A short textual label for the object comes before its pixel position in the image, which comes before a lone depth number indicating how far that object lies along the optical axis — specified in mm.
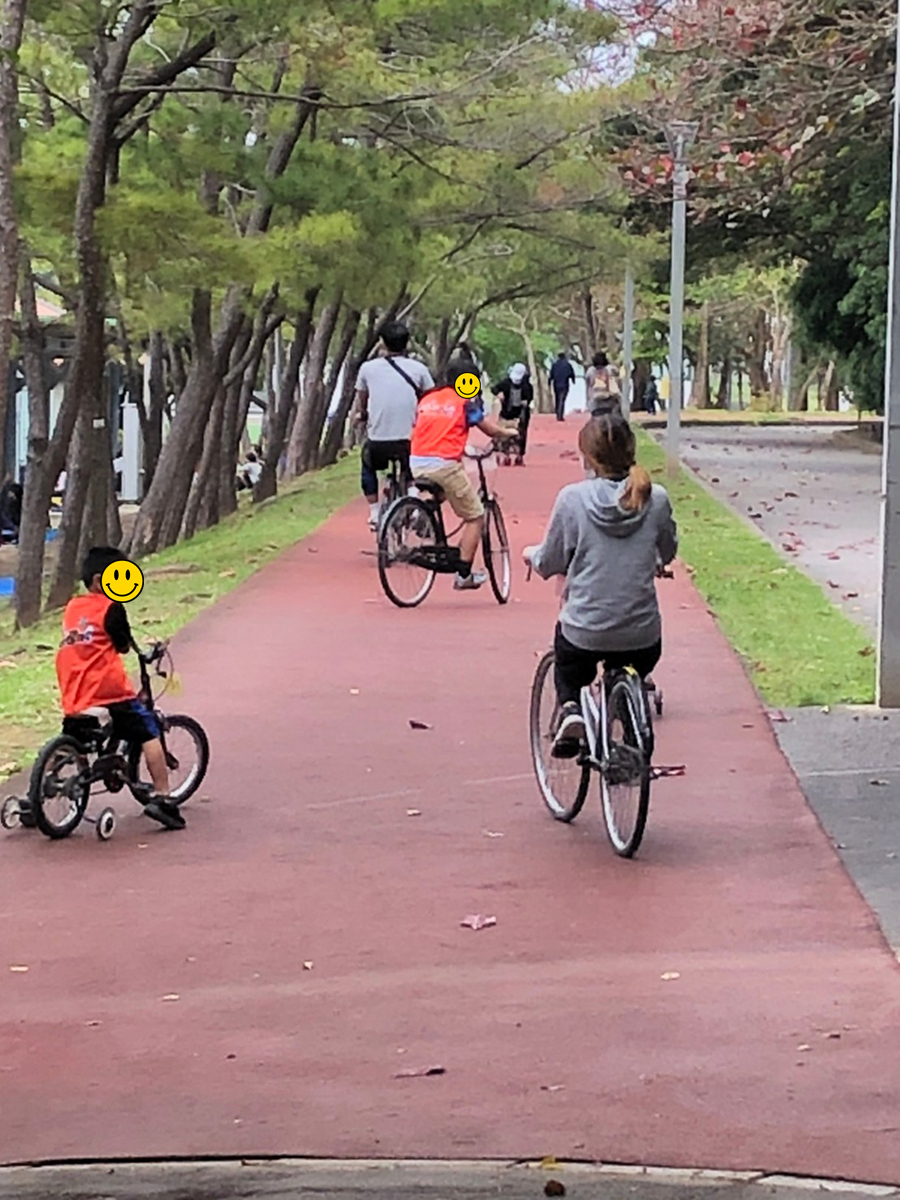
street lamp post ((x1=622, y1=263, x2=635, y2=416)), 42375
